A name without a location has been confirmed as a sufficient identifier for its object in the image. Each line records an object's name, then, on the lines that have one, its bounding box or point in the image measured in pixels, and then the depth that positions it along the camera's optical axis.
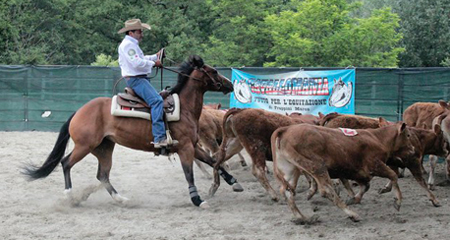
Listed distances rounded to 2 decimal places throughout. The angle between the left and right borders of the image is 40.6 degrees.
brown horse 8.88
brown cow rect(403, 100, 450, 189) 11.23
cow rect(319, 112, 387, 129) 10.24
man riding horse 8.69
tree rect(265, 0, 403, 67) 29.72
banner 14.59
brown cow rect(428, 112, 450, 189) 10.12
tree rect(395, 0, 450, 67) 35.16
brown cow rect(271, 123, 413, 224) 7.52
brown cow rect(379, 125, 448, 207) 8.68
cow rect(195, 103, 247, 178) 11.19
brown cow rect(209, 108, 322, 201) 9.30
